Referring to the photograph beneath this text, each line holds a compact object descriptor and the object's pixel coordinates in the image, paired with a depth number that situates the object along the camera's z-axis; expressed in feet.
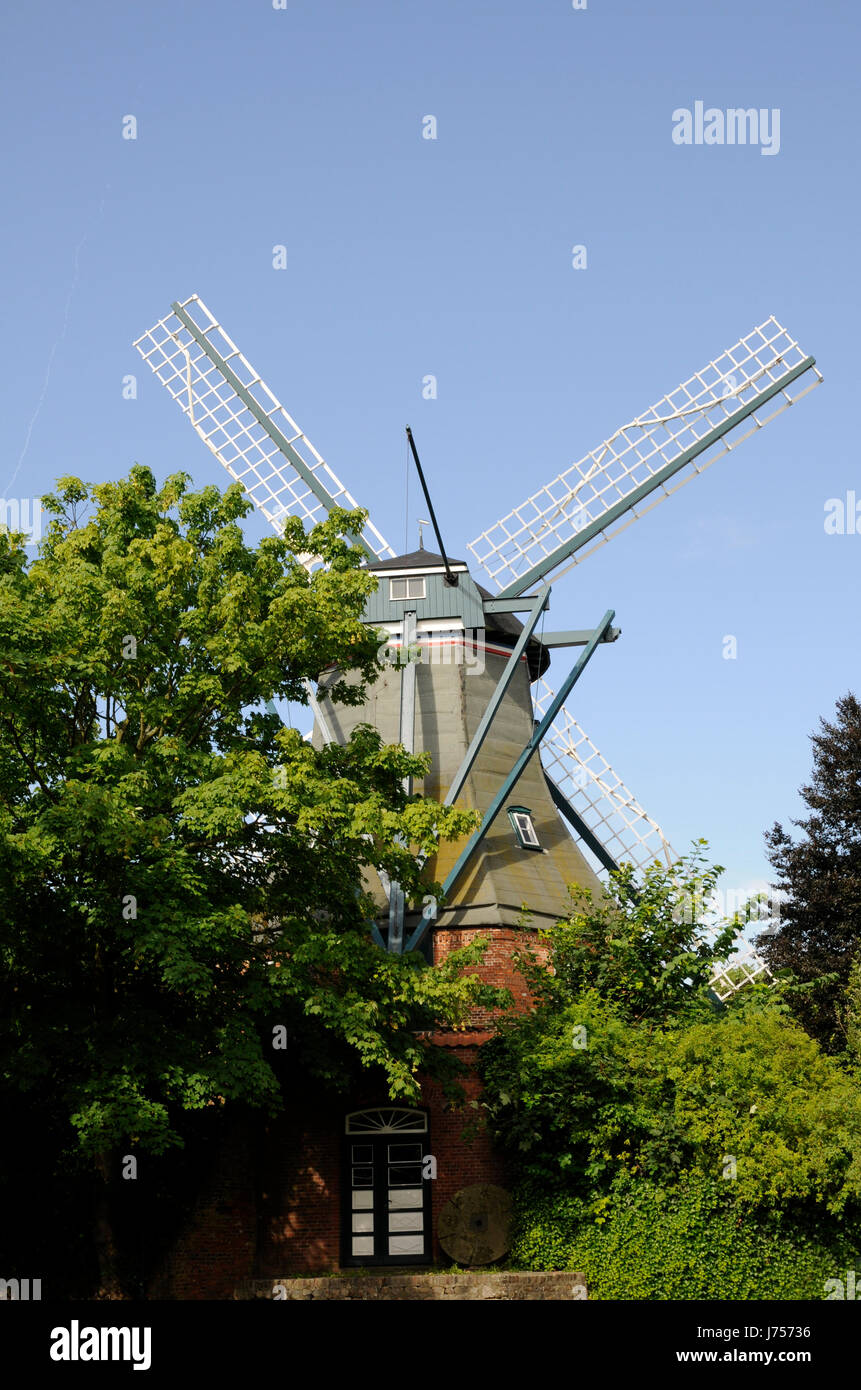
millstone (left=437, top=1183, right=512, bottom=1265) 71.20
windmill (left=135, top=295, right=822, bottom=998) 84.28
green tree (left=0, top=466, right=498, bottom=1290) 58.44
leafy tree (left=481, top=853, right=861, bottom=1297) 66.13
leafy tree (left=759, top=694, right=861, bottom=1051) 102.32
